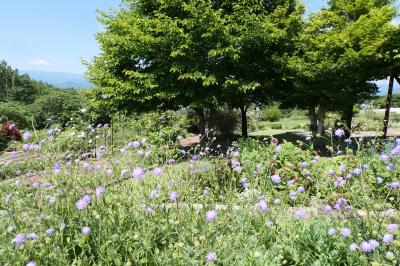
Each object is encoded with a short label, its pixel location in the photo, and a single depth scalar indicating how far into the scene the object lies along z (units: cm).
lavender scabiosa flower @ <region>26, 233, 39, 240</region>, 300
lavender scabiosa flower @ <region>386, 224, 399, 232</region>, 274
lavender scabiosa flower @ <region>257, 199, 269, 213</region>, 336
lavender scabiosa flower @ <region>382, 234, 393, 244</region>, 251
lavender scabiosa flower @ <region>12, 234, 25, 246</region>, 282
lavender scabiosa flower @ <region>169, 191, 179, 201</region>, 335
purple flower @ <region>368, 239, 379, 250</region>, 254
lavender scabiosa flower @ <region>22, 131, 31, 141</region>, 432
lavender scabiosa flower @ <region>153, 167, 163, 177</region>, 355
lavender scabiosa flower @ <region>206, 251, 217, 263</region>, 265
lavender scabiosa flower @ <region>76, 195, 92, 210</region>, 310
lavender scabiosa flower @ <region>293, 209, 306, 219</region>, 336
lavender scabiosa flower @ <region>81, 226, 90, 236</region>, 293
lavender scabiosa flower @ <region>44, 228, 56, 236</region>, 298
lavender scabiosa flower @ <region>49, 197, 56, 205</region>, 342
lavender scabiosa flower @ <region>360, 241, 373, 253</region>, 254
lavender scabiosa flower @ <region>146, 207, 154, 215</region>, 350
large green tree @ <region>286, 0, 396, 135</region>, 1387
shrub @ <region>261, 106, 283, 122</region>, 4075
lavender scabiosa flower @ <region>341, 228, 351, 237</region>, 274
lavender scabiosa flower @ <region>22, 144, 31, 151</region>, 402
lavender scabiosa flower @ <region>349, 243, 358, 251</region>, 262
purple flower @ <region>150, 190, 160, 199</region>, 347
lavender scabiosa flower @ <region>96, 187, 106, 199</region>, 333
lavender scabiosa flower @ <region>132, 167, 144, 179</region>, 347
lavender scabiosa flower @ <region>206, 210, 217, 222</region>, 292
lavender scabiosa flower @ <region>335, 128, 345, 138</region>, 398
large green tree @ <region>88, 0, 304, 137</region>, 1266
